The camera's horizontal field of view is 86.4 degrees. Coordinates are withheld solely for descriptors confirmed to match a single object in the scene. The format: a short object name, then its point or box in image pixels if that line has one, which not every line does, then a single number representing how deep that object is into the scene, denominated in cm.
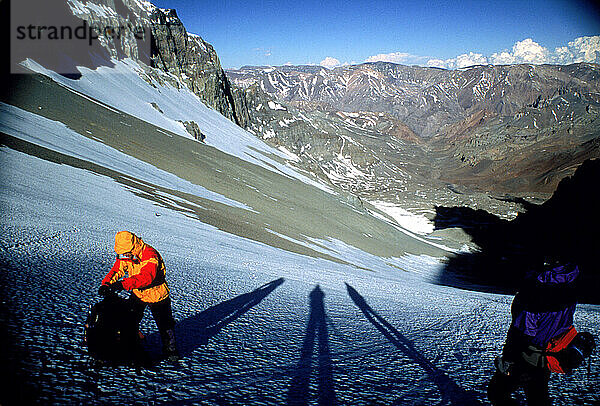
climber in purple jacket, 318
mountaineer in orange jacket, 371
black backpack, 337
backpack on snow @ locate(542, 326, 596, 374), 312
